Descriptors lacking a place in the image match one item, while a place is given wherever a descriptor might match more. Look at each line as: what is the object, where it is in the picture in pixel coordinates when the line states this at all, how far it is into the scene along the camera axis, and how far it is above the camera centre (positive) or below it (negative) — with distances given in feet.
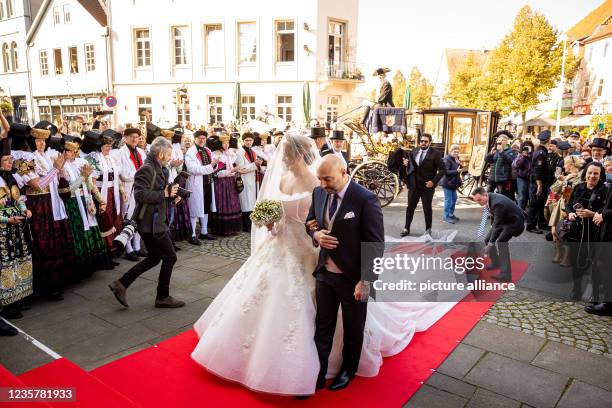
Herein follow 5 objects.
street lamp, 84.81 +11.39
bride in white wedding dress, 10.91 -5.11
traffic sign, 52.29 +1.80
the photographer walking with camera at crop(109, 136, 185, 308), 15.78 -3.59
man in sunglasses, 26.63 -3.26
